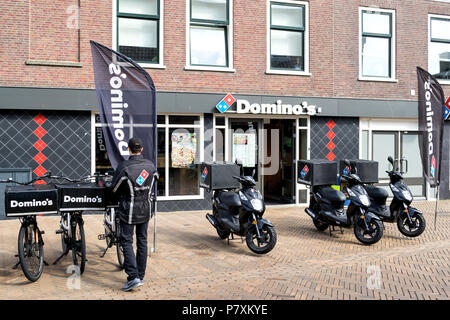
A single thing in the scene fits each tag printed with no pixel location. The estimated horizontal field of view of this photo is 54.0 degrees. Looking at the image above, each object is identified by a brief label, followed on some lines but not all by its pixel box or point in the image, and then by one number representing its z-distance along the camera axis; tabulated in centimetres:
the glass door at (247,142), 1177
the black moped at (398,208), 796
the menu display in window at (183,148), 1113
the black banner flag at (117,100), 625
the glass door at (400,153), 1307
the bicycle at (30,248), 516
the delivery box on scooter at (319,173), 835
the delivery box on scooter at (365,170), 863
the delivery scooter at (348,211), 745
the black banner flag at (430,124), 886
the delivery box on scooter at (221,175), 757
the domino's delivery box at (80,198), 541
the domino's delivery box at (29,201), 507
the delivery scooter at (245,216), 666
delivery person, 504
